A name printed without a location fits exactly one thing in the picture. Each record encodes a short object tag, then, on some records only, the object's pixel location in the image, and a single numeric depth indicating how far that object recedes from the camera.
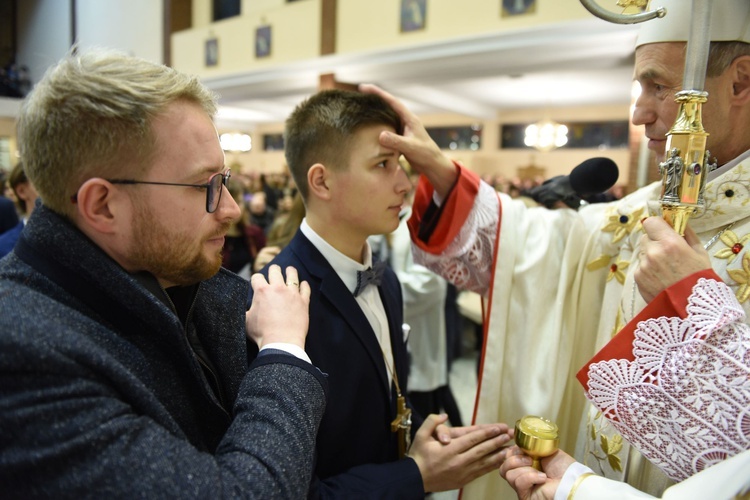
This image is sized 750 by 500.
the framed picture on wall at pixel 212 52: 10.23
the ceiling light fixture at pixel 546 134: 10.77
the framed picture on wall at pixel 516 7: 6.39
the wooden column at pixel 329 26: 8.34
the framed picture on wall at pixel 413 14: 7.34
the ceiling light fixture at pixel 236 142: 11.60
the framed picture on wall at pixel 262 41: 9.36
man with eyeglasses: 0.71
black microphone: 1.52
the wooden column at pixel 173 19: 10.77
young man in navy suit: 1.36
